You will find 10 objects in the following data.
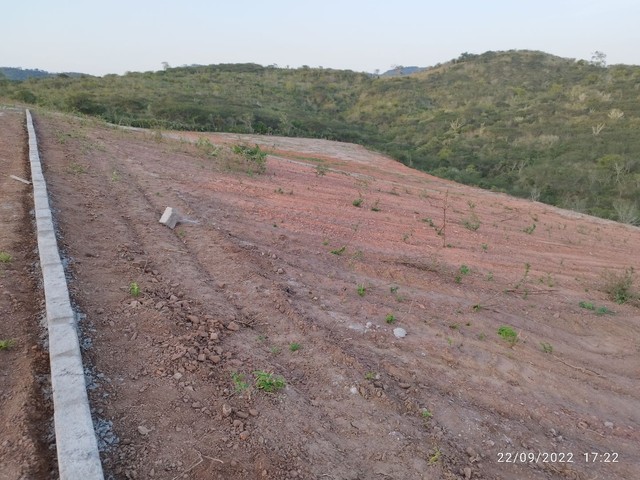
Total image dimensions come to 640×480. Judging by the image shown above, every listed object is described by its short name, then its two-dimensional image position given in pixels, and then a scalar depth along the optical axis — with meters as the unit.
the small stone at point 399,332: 3.90
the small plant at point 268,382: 2.83
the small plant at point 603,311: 5.46
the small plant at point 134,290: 3.62
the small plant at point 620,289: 6.04
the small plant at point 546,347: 4.21
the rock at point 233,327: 3.45
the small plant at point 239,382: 2.79
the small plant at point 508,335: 4.18
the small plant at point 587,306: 5.54
